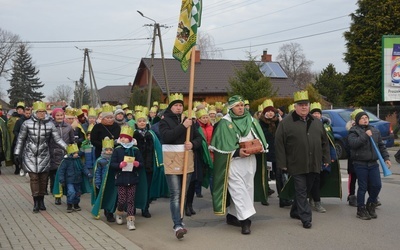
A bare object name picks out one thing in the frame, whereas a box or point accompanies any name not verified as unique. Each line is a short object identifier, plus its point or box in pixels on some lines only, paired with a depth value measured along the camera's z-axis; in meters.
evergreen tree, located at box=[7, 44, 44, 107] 78.06
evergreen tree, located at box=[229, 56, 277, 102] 33.72
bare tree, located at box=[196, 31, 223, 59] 72.12
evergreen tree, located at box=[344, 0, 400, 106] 36.56
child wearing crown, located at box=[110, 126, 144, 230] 7.80
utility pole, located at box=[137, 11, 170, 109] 33.62
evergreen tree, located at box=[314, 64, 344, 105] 61.94
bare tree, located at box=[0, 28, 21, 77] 62.33
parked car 17.05
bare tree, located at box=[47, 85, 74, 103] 95.11
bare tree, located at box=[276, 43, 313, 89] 82.64
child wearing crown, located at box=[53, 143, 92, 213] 9.26
